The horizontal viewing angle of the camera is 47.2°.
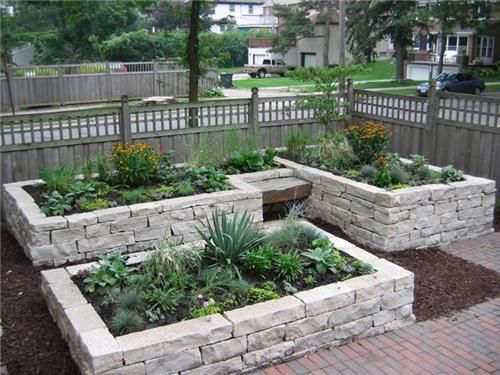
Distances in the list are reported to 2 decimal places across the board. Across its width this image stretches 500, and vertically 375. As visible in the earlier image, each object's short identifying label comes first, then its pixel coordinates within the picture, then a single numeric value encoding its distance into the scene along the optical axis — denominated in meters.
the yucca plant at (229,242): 4.72
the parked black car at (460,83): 25.88
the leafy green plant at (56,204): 5.74
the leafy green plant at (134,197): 6.10
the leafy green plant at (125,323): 3.78
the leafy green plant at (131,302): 4.00
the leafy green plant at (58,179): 6.32
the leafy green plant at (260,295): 4.23
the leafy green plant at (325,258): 4.70
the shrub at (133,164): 6.57
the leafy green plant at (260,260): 4.62
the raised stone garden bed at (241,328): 3.55
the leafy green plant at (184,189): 6.33
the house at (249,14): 57.84
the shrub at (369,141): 7.45
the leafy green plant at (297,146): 8.27
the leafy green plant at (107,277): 4.34
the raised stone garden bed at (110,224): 5.54
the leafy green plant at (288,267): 4.57
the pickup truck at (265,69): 38.82
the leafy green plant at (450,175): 6.92
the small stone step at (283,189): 7.07
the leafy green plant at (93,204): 5.89
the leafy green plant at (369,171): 6.99
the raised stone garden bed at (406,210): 6.24
